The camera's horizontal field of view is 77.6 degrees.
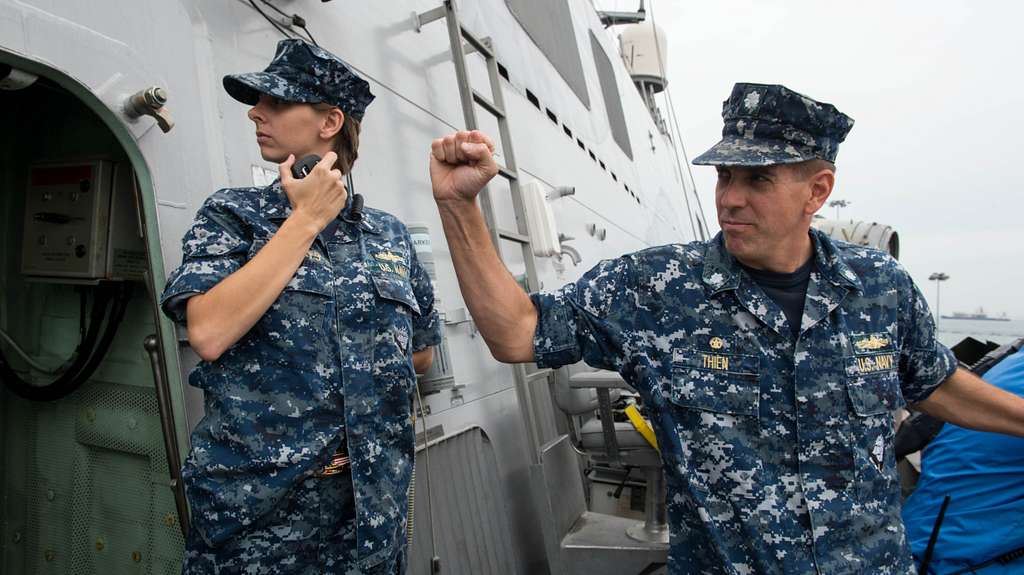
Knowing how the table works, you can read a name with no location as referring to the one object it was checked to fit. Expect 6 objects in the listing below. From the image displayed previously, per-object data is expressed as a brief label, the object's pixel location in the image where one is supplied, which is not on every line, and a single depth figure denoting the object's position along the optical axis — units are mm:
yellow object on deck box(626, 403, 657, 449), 2145
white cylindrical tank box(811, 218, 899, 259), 10203
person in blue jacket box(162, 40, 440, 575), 1111
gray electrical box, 1577
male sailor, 1269
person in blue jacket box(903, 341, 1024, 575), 1854
